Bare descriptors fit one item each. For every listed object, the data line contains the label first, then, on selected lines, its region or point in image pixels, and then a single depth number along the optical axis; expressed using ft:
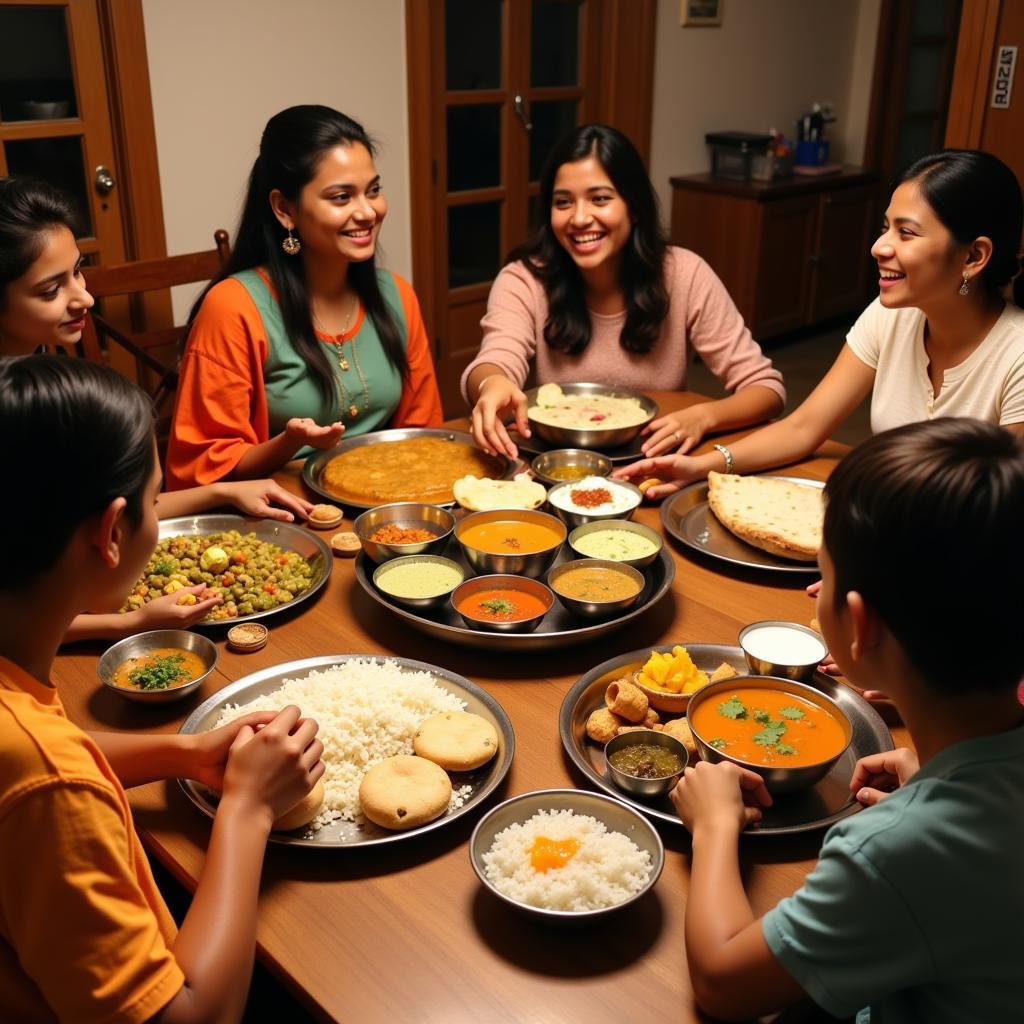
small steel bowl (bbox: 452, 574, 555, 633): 5.34
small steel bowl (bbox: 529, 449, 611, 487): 7.60
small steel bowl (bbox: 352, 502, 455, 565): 6.34
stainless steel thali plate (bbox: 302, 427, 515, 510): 7.19
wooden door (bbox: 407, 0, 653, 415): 16.01
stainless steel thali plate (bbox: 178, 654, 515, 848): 4.17
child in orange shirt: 3.14
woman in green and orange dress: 8.04
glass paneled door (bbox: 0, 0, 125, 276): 11.71
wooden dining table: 3.51
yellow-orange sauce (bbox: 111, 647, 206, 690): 5.09
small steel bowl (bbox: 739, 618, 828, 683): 5.02
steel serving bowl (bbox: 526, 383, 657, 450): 7.88
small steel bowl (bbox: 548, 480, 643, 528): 6.73
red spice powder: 6.90
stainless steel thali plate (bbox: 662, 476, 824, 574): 6.39
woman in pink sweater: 9.41
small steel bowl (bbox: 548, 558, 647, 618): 5.47
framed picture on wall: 18.92
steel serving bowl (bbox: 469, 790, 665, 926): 3.90
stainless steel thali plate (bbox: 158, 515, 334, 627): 6.54
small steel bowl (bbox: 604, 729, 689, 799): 4.29
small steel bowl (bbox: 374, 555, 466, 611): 5.63
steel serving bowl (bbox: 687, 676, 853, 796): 4.22
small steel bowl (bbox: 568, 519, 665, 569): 6.07
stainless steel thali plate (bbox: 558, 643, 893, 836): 4.28
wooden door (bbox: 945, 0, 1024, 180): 11.25
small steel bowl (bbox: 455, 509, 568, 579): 5.90
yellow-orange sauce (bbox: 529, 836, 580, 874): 3.89
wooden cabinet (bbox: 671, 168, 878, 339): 20.10
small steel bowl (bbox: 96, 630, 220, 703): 4.96
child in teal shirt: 3.14
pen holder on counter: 21.66
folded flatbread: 6.37
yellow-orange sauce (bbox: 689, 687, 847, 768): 4.45
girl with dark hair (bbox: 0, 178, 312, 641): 6.98
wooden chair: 10.45
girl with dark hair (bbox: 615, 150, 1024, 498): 7.03
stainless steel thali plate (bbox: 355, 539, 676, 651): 5.30
